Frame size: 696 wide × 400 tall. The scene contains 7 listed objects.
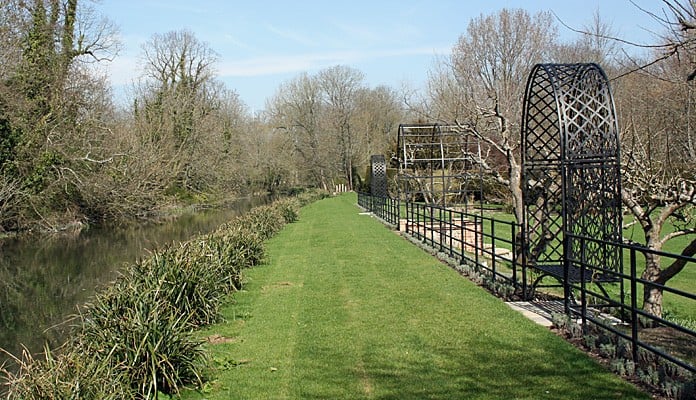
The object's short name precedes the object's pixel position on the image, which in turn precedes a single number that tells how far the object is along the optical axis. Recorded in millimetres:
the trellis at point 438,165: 21312
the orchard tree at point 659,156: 7926
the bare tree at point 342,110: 62781
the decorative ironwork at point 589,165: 7895
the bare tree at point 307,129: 63281
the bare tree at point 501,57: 21172
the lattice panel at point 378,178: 32166
